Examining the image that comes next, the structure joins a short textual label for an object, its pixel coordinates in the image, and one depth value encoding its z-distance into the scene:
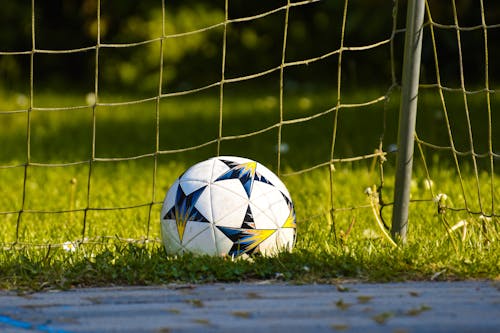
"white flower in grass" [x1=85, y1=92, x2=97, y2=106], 18.19
